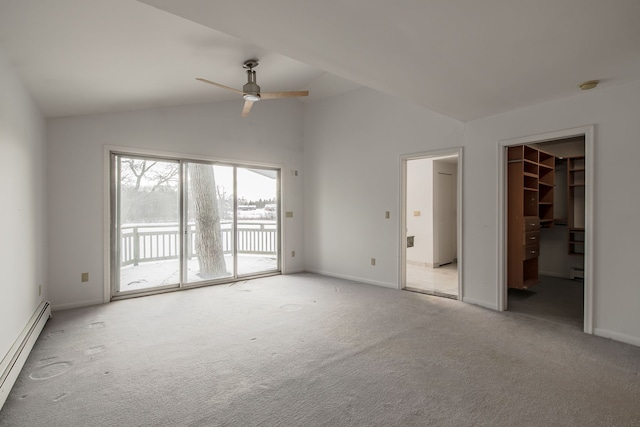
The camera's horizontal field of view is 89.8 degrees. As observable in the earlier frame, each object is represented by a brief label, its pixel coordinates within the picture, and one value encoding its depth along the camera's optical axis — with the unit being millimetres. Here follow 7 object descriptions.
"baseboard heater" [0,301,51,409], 2070
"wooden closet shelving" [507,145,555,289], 4047
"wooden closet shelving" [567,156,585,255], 5453
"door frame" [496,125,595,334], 3086
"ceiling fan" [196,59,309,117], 3743
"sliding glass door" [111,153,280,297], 4410
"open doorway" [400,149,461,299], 6621
